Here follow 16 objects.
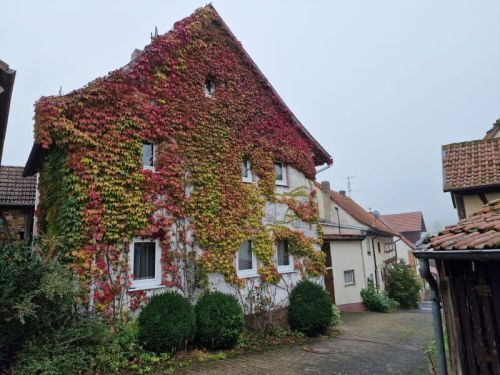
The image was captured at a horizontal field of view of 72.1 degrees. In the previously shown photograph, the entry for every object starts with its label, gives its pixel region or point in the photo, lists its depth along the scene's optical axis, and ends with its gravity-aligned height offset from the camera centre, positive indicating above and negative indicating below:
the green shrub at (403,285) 24.47 -2.13
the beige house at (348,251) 19.67 +0.36
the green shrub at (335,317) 13.16 -2.24
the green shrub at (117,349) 7.73 -1.89
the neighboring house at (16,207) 14.57 +2.77
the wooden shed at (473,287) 3.87 -0.46
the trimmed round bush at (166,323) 8.68 -1.47
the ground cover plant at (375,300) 20.45 -2.61
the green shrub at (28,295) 6.64 -0.48
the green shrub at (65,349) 6.60 -1.62
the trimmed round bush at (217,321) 9.64 -1.62
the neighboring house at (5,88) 6.65 +3.74
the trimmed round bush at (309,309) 11.92 -1.73
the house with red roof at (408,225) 40.62 +3.69
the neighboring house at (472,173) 10.78 +2.56
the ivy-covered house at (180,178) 9.18 +2.74
